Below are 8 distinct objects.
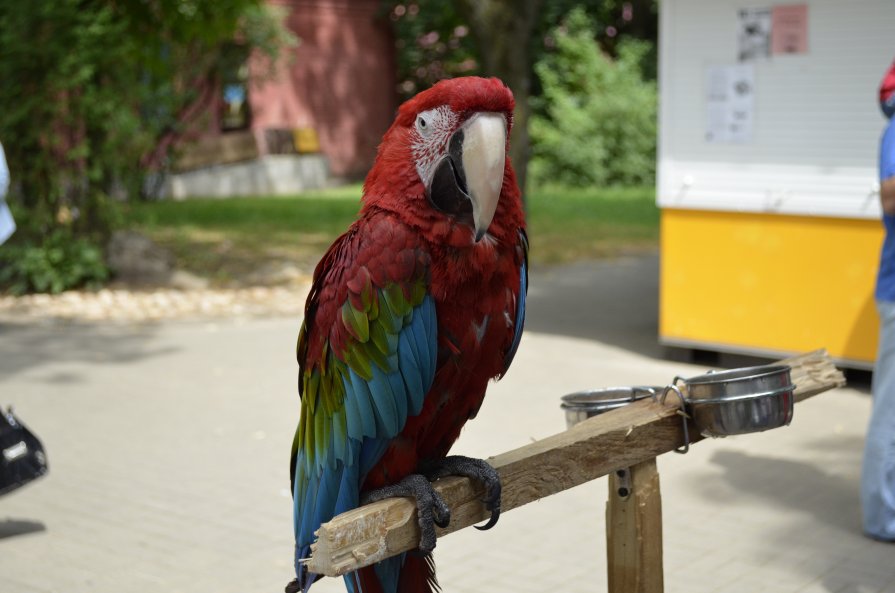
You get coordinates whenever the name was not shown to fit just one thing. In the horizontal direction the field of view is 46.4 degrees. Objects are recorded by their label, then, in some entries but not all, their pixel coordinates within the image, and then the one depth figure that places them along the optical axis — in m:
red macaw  2.35
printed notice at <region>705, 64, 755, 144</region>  7.02
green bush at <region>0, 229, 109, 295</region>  10.34
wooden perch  2.23
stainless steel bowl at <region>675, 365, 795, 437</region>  2.92
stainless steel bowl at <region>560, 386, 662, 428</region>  3.29
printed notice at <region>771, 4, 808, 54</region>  6.73
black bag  4.79
